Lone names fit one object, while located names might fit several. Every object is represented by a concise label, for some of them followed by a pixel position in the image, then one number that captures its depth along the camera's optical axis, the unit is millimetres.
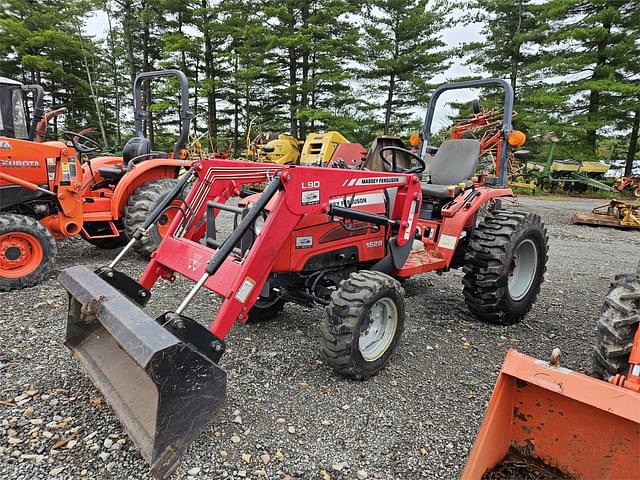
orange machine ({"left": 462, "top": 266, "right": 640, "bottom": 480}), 1599
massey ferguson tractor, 1890
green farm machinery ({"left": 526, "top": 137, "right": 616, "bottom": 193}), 17375
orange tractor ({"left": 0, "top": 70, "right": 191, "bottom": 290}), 4332
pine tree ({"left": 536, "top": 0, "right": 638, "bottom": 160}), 16844
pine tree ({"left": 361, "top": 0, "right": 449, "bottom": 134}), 19594
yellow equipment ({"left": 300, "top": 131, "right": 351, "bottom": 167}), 13023
